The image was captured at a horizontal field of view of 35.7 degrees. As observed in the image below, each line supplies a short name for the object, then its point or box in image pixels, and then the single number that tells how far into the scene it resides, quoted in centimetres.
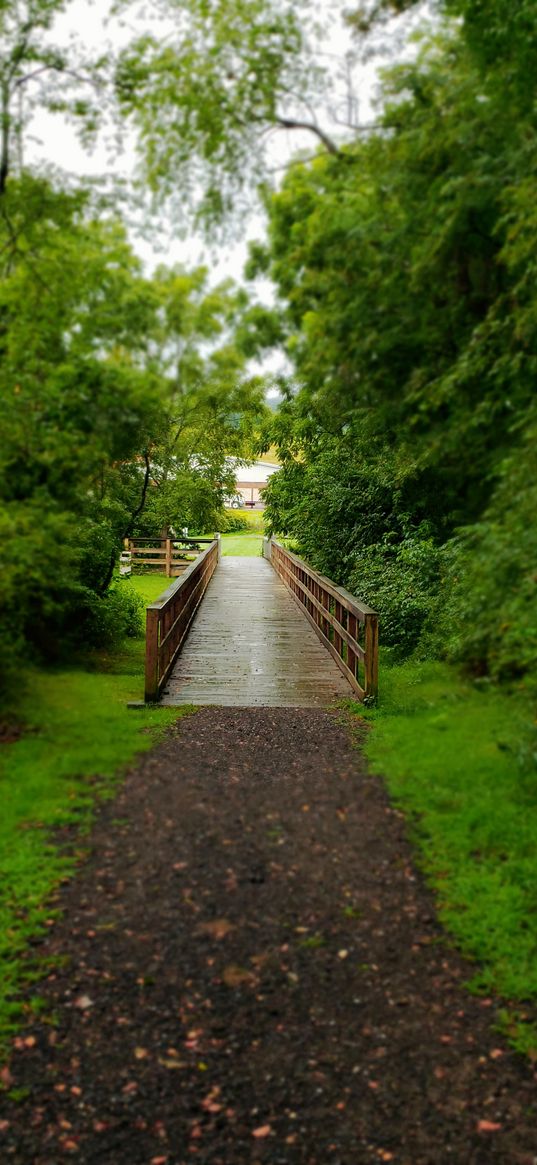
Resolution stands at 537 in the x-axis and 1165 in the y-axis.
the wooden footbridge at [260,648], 810
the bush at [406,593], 966
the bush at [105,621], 1009
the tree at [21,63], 604
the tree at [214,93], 621
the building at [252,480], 6950
